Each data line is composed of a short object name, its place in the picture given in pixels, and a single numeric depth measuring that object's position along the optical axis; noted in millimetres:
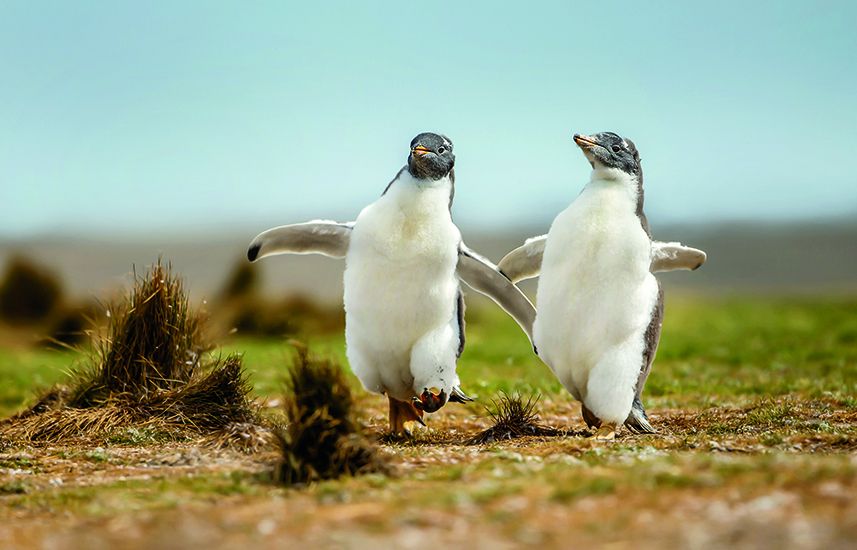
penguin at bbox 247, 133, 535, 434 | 18156
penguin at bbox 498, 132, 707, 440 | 18109
